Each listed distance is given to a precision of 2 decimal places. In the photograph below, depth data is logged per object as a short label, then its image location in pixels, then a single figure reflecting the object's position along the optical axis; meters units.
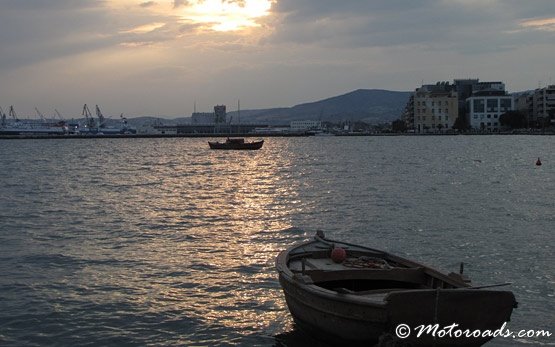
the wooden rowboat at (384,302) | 9.46
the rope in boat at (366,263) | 12.66
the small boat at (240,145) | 126.44
